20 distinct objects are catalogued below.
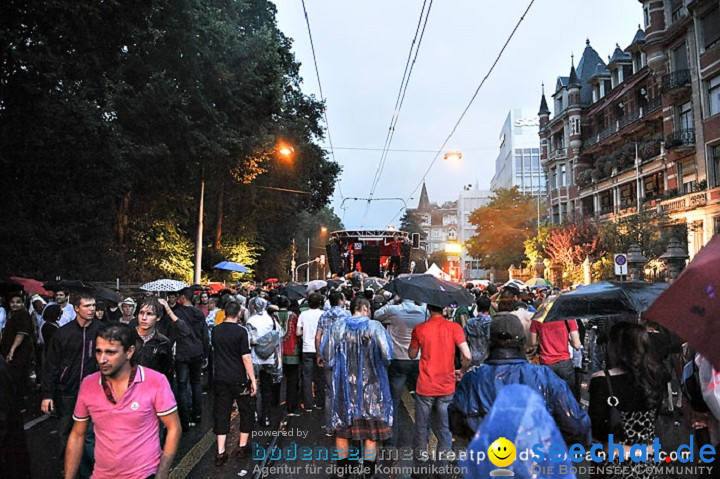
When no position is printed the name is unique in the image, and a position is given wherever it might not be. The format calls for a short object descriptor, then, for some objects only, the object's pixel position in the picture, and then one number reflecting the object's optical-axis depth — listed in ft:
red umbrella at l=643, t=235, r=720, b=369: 6.45
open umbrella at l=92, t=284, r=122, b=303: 29.19
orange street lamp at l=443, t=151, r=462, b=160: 78.48
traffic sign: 56.80
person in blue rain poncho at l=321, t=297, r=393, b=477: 17.58
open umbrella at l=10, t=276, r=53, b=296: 40.34
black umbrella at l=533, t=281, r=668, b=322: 16.71
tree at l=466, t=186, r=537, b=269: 159.12
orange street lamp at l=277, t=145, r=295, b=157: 73.77
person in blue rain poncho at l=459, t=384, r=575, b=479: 8.17
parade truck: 66.08
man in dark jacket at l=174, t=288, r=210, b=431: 24.07
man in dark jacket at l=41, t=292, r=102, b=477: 16.89
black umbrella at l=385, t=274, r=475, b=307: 19.04
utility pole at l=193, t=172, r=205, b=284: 68.33
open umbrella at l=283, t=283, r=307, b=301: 38.23
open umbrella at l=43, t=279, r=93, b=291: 29.35
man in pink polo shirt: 10.30
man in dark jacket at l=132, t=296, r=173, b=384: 19.72
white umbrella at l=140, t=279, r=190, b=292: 40.16
